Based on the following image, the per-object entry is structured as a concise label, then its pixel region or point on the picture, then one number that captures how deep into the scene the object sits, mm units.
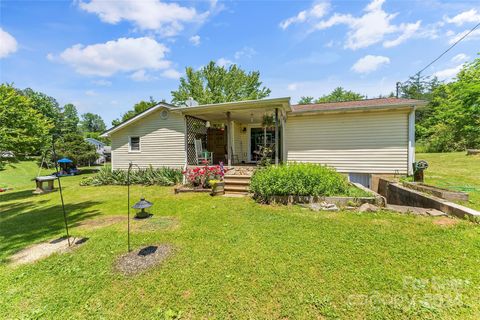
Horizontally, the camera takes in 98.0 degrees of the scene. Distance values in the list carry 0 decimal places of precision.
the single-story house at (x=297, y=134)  7781
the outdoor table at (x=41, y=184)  9601
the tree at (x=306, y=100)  42344
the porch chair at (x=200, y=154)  10258
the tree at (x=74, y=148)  19359
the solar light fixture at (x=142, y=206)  3204
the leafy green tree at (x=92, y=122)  74225
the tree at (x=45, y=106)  41406
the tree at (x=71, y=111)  63569
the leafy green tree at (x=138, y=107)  32469
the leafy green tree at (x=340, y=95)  37750
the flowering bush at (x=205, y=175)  8086
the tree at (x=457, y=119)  13805
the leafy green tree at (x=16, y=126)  8125
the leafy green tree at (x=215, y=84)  27188
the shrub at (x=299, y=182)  5582
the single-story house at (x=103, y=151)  32612
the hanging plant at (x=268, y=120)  9328
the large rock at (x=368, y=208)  4754
